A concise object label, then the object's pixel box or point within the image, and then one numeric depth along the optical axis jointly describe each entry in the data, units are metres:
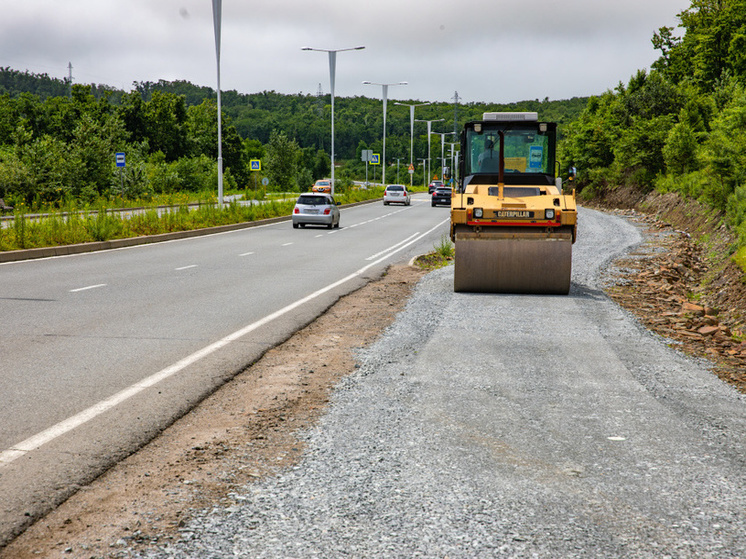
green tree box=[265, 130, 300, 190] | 105.12
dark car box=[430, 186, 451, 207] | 56.41
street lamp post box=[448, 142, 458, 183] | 123.16
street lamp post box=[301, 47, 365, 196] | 45.12
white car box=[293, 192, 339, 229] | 31.14
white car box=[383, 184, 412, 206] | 57.72
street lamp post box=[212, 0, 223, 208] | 30.73
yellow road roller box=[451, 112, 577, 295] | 11.73
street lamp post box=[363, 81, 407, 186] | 65.38
